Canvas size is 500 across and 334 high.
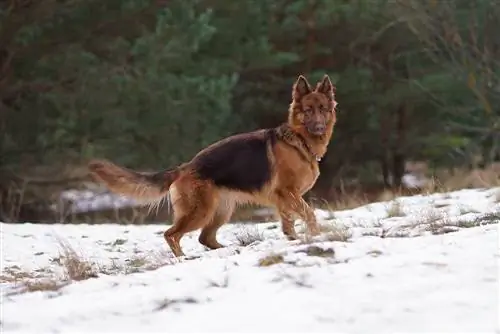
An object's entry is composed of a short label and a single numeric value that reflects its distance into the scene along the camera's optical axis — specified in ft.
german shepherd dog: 49.03
